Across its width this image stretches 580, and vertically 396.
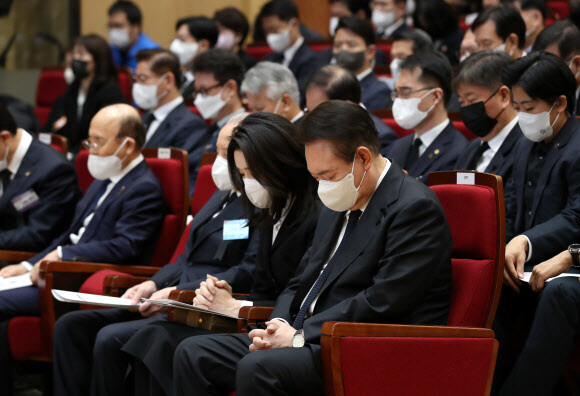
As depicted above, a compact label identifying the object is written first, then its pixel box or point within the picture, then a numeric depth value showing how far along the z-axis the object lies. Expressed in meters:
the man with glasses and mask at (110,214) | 6.78
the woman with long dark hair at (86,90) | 10.77
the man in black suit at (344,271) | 4.24
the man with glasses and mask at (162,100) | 9.41
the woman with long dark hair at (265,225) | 5.29
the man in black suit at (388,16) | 12.98
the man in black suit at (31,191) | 7.52
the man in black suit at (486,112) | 6.42
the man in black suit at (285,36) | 11.99
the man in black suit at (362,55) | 9.65
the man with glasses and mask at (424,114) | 6.99
